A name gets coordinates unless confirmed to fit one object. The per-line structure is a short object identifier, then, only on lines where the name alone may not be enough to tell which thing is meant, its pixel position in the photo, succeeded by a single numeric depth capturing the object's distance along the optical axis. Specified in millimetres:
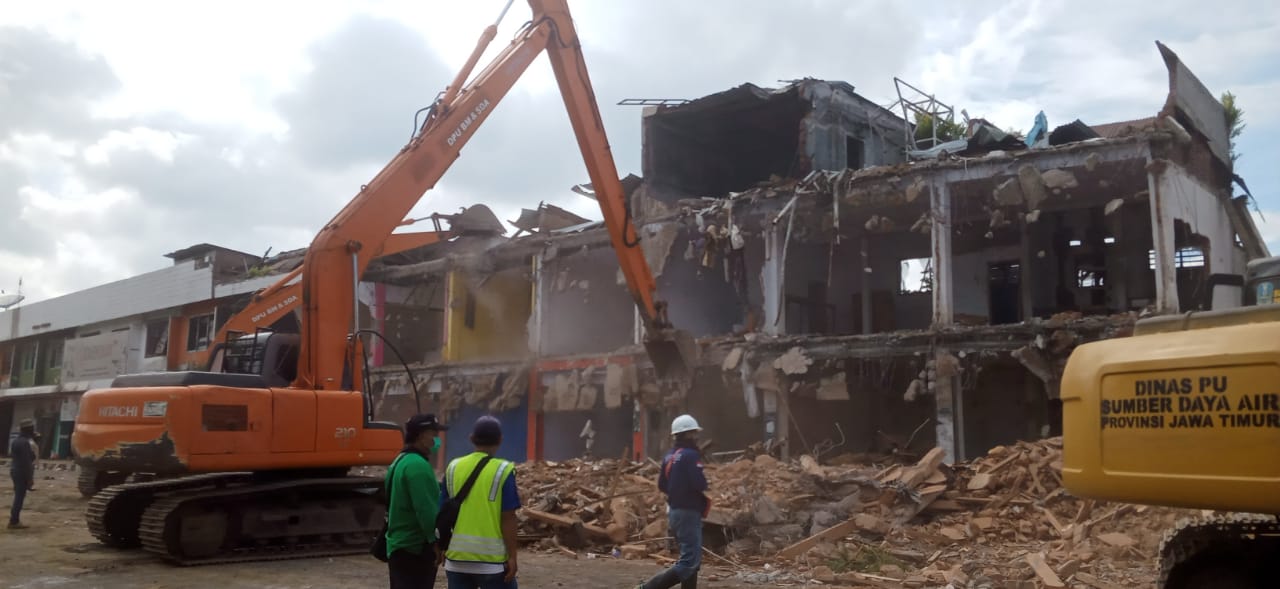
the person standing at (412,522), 5004
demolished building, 18250
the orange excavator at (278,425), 9422
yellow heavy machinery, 4188
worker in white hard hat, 7258
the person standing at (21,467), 12805
